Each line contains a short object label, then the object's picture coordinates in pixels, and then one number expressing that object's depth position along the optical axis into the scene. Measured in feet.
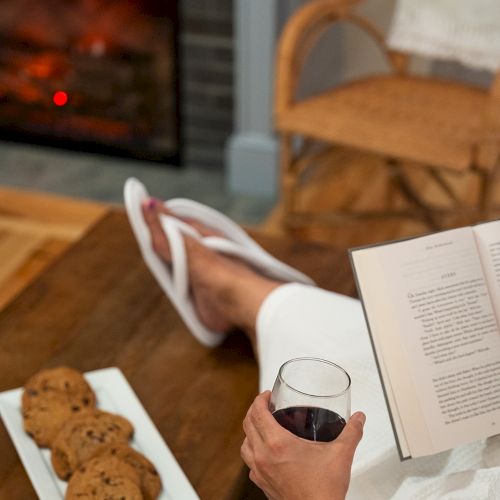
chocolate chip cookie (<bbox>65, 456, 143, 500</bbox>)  4.70
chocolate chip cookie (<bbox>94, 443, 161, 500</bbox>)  4.83
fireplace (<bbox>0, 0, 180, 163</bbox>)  9.42
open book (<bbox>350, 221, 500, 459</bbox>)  4.38
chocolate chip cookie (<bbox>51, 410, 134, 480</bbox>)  4.94
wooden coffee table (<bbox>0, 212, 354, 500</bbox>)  5.08
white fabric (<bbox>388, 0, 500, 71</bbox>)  7.94
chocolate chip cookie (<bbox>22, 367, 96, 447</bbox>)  5.14
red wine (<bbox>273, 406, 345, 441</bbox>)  4.04
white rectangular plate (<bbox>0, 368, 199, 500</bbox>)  4.88
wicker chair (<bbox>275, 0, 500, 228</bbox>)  7.14
